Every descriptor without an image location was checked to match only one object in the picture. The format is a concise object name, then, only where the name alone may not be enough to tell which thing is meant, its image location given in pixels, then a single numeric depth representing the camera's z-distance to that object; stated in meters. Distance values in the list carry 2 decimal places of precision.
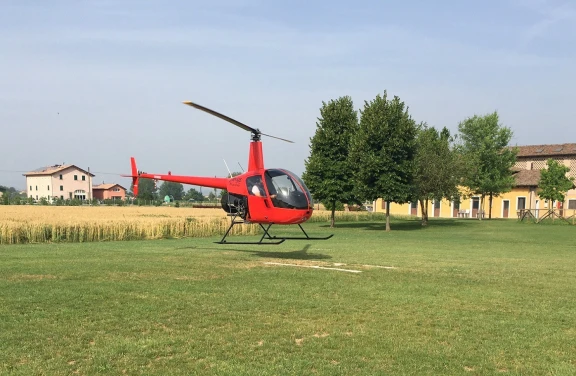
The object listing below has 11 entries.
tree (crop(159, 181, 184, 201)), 193.12
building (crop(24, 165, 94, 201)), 109.00
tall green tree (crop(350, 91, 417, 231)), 35.00
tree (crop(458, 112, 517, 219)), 55.72
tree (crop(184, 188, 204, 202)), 170.00
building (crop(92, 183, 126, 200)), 128.75
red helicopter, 13.88
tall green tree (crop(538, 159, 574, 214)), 53.00
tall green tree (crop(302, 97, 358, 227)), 38.03
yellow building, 63.42
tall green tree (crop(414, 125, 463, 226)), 41.28
